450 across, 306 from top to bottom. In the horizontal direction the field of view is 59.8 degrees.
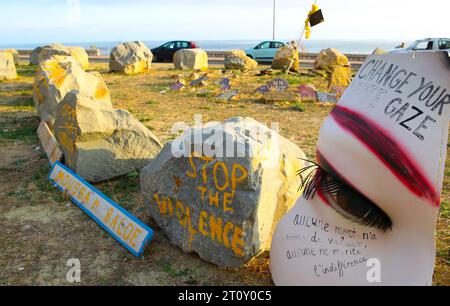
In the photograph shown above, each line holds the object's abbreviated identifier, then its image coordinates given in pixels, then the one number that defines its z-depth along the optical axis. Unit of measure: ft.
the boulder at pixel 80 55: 50.39
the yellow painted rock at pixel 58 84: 21.79
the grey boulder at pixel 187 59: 51.77
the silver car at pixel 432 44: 51.29
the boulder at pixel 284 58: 49.67
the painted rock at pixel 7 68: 41.34
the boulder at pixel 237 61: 51.05
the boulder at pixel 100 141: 14.78
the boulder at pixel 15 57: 58.23
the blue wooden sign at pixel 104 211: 10.55
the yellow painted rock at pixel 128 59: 47.34
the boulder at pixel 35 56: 54.02
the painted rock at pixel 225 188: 9.11
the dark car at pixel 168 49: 67.05
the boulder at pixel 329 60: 46.93
